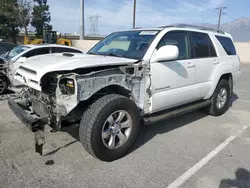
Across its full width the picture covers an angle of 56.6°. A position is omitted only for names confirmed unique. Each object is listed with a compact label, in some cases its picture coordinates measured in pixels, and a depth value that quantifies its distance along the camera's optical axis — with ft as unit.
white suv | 9.66
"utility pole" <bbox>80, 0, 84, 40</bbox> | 71.29
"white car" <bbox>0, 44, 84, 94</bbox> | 21.42
